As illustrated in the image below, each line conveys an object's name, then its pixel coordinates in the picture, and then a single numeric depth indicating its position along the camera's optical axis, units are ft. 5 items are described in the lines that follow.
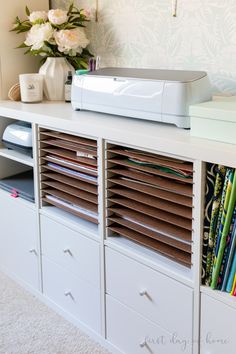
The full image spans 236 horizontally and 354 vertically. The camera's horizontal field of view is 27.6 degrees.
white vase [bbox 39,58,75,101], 7.10
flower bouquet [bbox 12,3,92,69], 6.81
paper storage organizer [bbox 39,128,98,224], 5.61
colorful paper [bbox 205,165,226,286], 4.19
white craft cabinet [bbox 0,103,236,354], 4.47
